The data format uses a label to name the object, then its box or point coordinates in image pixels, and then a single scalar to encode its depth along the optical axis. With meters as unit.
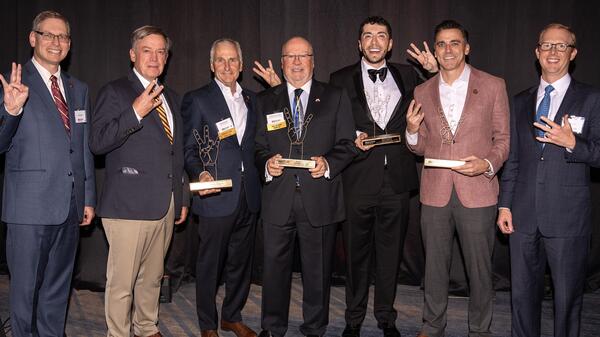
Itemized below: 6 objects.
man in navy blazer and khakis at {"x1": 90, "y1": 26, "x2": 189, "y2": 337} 3.62
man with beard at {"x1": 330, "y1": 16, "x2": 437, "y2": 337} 4.08
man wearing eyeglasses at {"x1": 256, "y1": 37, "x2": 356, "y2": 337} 3.82
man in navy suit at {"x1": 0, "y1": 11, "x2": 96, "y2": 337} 3.47
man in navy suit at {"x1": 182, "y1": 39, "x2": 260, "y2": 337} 3.96
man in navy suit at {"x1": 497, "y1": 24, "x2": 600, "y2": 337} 3.37
